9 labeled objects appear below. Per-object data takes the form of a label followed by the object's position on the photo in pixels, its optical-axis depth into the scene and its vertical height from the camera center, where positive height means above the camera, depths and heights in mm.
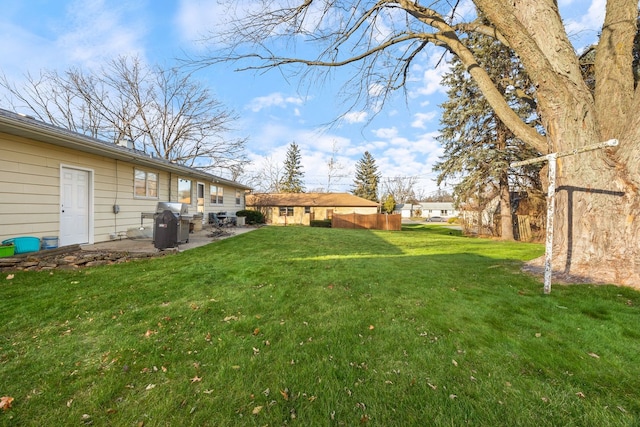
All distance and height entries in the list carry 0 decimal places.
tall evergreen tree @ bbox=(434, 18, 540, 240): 12383 +4170
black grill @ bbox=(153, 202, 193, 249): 6461 -573
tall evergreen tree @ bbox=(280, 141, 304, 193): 40719 +6398
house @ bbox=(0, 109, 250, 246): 5414 +589
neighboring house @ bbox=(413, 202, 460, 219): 55938 +869
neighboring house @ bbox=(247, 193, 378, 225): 26844 +399
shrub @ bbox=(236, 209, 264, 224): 18531 -503
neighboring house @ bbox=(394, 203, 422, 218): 53031 +681
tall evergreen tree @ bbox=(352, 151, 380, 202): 38625 +5209
